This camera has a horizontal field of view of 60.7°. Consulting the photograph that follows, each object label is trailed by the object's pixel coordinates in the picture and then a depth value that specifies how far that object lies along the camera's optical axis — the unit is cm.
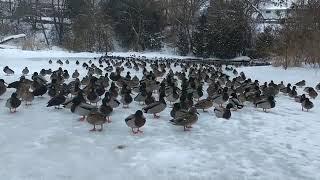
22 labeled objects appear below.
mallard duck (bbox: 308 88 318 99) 910
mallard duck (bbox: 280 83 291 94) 962
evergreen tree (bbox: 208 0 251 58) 2394
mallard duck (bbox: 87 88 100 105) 725
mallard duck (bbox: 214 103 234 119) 652
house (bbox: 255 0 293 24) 2242
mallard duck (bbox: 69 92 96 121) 617
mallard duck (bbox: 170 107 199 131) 573
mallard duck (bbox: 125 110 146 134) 552
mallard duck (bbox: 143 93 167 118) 646
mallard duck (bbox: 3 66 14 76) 1196
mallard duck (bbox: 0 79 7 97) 787
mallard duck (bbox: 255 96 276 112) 740
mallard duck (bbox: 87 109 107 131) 557
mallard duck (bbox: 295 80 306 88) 1111
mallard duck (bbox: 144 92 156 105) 713
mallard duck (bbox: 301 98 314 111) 767
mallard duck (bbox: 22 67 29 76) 1184
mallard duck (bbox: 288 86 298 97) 925
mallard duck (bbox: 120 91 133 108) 721
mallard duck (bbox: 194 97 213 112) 702
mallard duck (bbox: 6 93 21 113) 652
